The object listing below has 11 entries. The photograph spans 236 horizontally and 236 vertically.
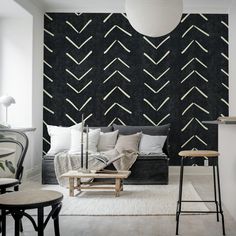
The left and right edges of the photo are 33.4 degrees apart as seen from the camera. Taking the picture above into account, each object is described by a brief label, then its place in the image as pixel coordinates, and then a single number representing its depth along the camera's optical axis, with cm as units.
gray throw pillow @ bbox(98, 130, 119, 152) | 629
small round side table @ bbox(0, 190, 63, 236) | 202
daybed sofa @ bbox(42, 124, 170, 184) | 585
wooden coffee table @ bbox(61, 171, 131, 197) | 480
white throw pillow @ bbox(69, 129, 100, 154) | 608
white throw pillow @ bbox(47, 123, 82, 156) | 625
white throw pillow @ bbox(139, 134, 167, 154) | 618
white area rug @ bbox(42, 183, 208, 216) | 409
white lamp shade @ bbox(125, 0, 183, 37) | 326
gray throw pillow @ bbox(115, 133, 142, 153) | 607
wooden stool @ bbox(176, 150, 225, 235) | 334
